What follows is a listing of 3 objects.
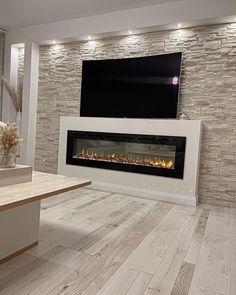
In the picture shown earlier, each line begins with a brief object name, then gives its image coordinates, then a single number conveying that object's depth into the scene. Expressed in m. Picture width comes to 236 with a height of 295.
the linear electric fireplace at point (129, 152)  3.67
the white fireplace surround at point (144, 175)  3.52
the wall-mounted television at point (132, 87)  3.78
